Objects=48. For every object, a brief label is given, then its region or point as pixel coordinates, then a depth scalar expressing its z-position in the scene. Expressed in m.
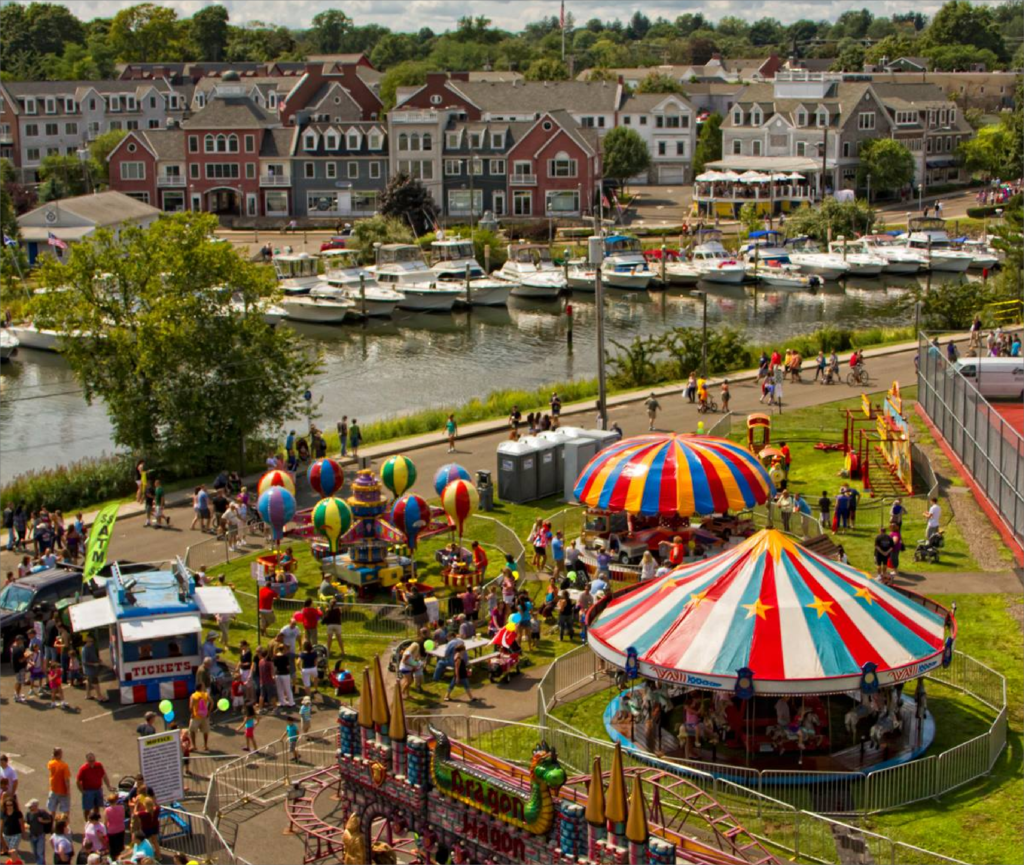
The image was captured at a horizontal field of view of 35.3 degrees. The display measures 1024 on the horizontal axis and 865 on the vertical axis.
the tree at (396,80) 140.12
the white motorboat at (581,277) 93.94
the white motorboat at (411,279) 90.22
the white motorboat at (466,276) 91.25
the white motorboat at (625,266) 94.62
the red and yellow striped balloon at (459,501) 37.22
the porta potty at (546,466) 43.75
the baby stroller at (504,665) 30.25
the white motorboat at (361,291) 89.19
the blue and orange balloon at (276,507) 37.72
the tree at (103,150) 132.12
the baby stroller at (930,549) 37.06
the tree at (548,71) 169.62
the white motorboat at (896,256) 96.50
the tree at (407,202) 110.19
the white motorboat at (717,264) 95.12
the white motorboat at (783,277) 94.75
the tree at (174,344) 47.44
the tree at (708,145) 130.62
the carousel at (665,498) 36.19
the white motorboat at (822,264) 96.38
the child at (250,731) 27.78
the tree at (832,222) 103.56
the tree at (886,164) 118.56
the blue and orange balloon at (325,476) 40.34
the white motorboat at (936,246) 95.81
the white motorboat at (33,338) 82.31
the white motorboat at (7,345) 81.12
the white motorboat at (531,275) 93.62
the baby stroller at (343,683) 29.69
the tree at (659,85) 148.25
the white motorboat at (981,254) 96.19
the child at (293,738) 26.38
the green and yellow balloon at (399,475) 40.41
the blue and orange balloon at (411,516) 36.59
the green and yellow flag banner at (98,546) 32.84
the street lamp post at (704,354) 58.69
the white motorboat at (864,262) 96.50
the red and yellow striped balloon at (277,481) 39.12
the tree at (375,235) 102.44
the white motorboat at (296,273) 91.19
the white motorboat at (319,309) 87.56
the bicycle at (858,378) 57.38
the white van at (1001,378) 51.94
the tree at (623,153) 121.62
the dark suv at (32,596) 33.56
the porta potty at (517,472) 43.22
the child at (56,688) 30.16
